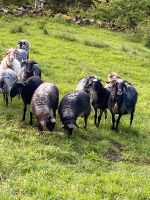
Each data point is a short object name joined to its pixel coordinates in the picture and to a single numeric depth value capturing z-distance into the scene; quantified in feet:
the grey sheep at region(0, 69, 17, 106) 43.50
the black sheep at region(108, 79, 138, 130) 42.65
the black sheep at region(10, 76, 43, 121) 41.50
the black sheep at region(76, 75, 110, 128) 42.68
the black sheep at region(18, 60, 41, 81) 46.11
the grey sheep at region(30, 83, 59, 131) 37.42
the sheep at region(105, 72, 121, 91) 44.24
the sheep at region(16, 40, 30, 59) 59.26
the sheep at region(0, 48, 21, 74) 48.26
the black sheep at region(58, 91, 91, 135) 38.09
